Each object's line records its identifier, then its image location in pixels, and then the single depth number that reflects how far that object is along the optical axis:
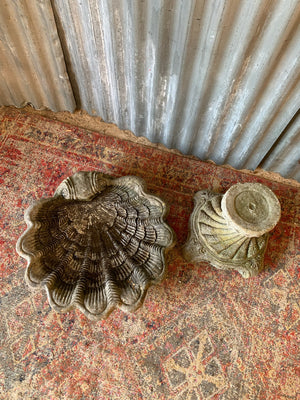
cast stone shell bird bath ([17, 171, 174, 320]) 1.82
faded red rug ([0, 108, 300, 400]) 2.05
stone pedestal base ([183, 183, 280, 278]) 1.81
